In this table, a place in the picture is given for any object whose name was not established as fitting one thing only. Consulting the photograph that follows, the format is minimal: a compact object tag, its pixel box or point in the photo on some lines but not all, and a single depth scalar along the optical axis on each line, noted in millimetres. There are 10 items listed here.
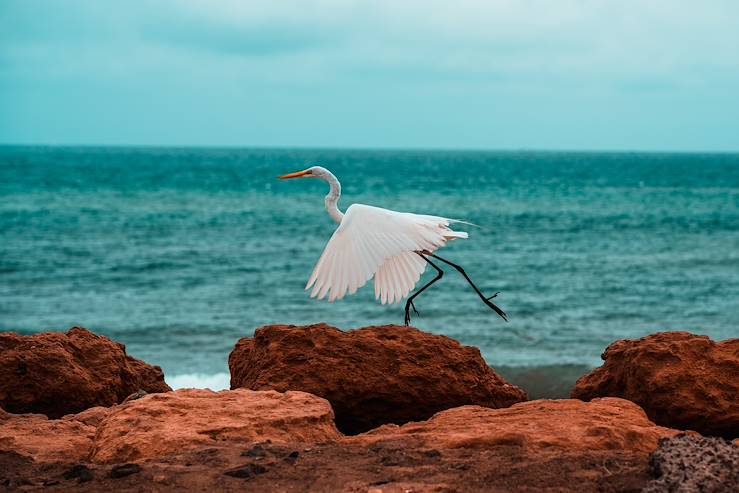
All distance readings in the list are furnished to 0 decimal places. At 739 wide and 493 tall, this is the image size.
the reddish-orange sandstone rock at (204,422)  8062
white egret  10992
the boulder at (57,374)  11125
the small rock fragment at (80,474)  7539
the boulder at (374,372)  10578
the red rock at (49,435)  8359
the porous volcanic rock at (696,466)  6715
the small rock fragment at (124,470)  7512
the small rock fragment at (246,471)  7336
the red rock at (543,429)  7930
